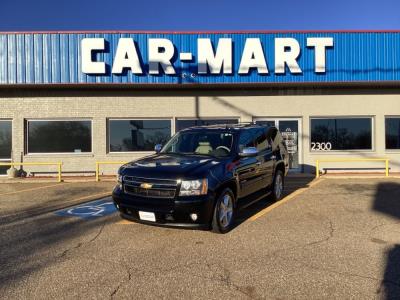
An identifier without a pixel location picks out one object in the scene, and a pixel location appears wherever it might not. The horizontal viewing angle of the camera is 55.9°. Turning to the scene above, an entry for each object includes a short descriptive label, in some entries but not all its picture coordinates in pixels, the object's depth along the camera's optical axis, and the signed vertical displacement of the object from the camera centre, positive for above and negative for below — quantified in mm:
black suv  5668 -546
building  13930 +2135
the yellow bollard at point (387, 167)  13366 -796
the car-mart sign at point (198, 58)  13891 +3279
